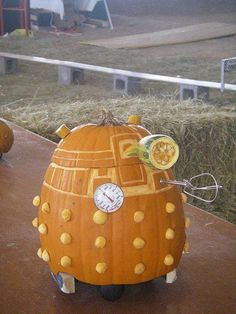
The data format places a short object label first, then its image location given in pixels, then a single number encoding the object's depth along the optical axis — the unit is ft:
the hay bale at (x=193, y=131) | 10.22
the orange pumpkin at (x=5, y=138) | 7.16
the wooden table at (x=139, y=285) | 3.60
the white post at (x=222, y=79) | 14.42
